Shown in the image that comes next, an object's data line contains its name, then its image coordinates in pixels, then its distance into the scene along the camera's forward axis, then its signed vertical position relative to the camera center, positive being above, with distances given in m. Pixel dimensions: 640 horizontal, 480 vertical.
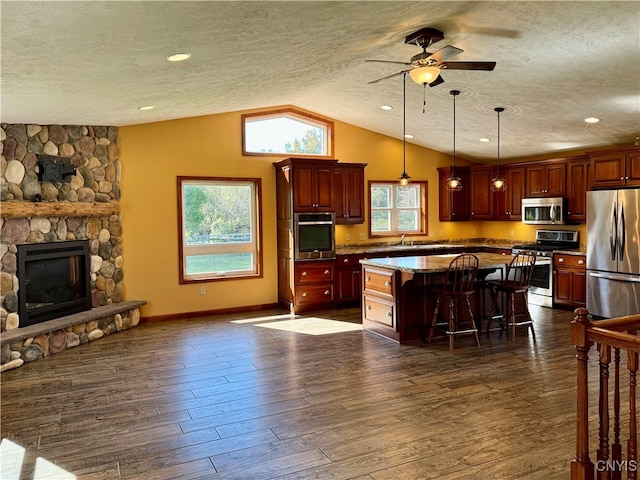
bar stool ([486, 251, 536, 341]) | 5.77 -0.80
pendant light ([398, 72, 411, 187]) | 5.47 +1.60
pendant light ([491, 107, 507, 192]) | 5.86 +0.48
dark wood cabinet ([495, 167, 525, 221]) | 8.45 +0.47
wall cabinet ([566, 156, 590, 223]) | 7.39 +0.51
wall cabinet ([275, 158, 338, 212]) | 7.46 +0.68
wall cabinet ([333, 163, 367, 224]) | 7.97 +0.56
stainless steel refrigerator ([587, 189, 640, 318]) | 6.24 -0.41
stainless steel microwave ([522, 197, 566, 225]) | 7.68 +0.19
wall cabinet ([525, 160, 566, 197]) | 7.74 +0.70
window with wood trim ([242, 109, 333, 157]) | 7.76 +1.51
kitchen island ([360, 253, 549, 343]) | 5.58 -0.79
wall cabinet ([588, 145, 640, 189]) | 6.46 +0.72
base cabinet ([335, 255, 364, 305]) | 7.82 -0.84
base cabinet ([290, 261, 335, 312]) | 7.50 -0.89
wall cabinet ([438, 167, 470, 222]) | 9.20 +0.47
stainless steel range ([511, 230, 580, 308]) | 7.60 -0.48
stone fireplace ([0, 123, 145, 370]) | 5.34 +0.14
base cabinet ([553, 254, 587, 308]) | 7.07 -0.85
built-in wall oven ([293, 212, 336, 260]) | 7.46 -0.13
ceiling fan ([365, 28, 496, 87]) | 3.88 +1.31
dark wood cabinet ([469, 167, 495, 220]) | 9.02 +0.56
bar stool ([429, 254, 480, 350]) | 5.37 -0.73
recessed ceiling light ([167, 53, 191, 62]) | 3.81 +1.34
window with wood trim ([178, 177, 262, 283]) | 7.34 +0.00
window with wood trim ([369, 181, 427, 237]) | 8.89 +0.30
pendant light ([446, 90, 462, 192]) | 5.57 +0.47
